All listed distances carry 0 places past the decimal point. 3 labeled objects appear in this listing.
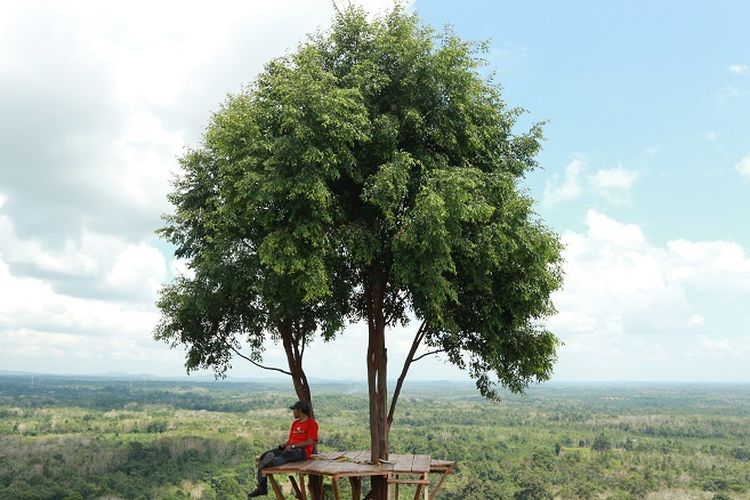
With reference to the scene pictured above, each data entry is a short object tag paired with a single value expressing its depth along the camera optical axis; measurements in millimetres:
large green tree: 9055
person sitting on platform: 9234
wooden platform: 8984
